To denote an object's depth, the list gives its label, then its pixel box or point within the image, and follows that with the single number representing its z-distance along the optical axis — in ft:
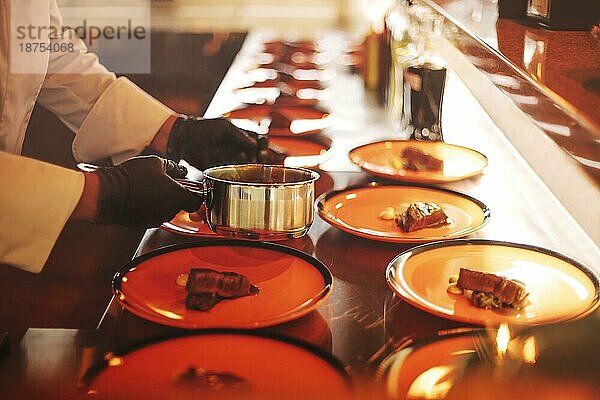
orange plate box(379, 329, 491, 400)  2.81
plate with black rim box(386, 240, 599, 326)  3.26
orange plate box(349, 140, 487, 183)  5.53
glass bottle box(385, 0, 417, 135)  7.67
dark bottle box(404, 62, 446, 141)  6.34
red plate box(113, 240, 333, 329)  3.23
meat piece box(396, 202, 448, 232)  4.31
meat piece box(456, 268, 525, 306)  3.28
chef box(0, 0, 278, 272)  3.85
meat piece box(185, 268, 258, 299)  3.34
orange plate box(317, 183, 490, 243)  4.25
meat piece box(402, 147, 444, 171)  5.68
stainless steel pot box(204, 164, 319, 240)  3.63
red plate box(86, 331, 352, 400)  2.78
